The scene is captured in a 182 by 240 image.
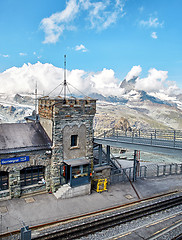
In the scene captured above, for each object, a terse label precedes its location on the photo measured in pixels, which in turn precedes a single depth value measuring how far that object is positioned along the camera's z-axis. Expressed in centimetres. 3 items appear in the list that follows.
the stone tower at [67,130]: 1873
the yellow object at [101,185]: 2002
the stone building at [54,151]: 1771
